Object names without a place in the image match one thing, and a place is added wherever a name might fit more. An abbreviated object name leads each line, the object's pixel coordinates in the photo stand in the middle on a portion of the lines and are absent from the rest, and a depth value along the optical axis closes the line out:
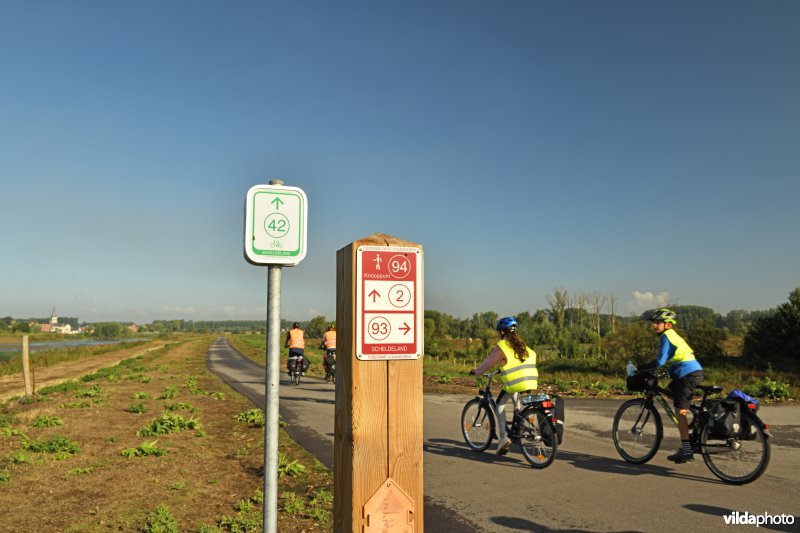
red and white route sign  2.47
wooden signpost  2.45
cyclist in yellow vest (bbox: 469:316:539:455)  7.20
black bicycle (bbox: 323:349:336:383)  18.36
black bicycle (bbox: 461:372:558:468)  6.87
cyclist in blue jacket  6.61
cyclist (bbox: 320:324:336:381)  18.09
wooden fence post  15.53
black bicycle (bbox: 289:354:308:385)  18.56
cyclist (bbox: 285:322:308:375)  18.41
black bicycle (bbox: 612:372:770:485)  6.07
